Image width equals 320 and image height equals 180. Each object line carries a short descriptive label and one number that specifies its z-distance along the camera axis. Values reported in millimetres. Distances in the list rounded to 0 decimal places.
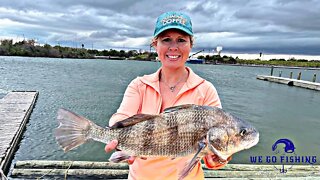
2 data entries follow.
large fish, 1628
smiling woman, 1832
